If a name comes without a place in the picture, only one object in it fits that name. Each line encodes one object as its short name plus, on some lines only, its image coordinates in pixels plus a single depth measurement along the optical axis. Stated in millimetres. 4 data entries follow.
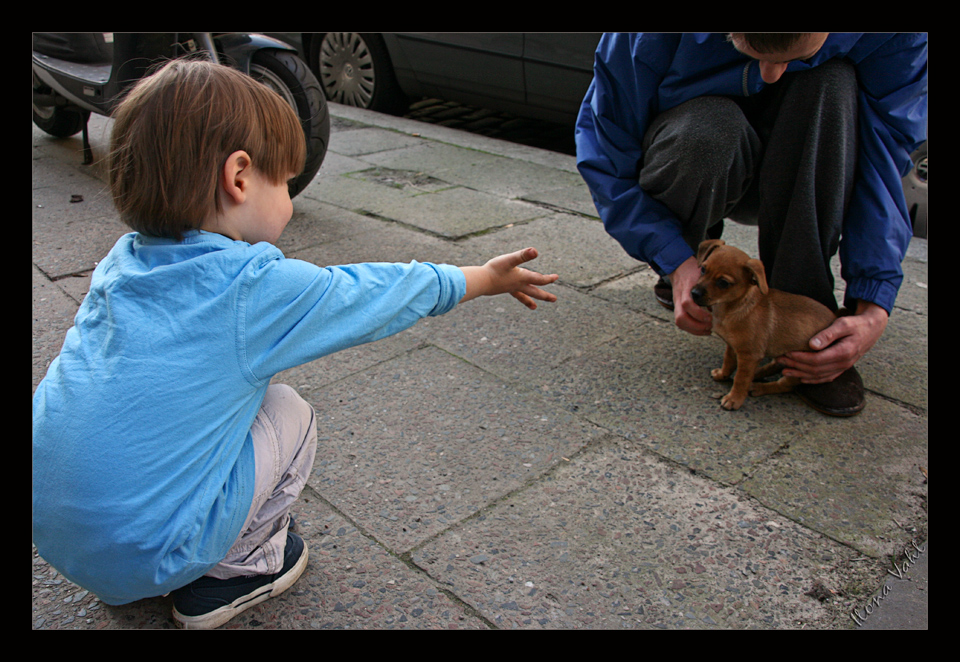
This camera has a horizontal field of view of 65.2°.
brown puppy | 2219
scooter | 3738
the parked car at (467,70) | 4945
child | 1246
